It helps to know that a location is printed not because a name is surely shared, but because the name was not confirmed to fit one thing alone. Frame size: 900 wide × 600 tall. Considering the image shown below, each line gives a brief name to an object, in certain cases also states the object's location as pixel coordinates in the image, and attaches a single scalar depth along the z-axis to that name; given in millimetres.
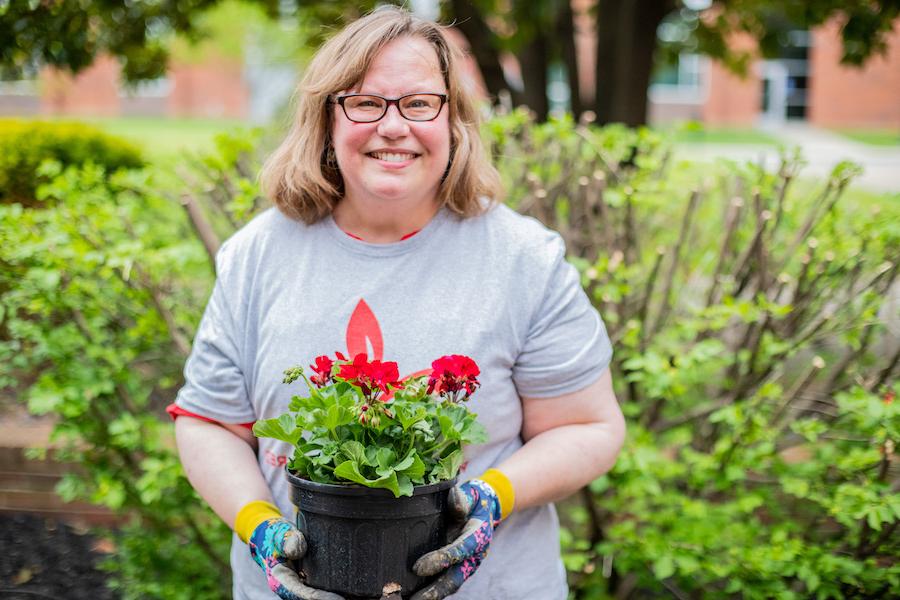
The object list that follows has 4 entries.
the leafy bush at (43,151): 5051
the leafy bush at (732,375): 2637
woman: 1886
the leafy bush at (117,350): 2838
